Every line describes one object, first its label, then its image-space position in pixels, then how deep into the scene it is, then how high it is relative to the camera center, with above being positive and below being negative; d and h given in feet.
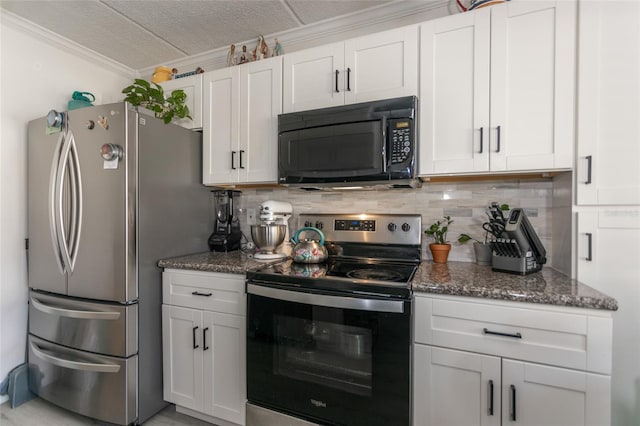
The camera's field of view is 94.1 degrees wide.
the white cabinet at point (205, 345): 5.23 -2.54
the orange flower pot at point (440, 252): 5.64 -0.83
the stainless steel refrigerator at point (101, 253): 5.33 -0.89
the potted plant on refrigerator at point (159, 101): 6.43 +2.34
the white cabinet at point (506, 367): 3.41 -1.97
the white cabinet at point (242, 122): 6.23 +1.86
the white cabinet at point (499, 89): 4.33 +1.87
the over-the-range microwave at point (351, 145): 4.90 +1.11
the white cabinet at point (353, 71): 5.17 +2.55
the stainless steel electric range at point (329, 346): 4.01 -2.03
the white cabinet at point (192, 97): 6.97 +2.58
